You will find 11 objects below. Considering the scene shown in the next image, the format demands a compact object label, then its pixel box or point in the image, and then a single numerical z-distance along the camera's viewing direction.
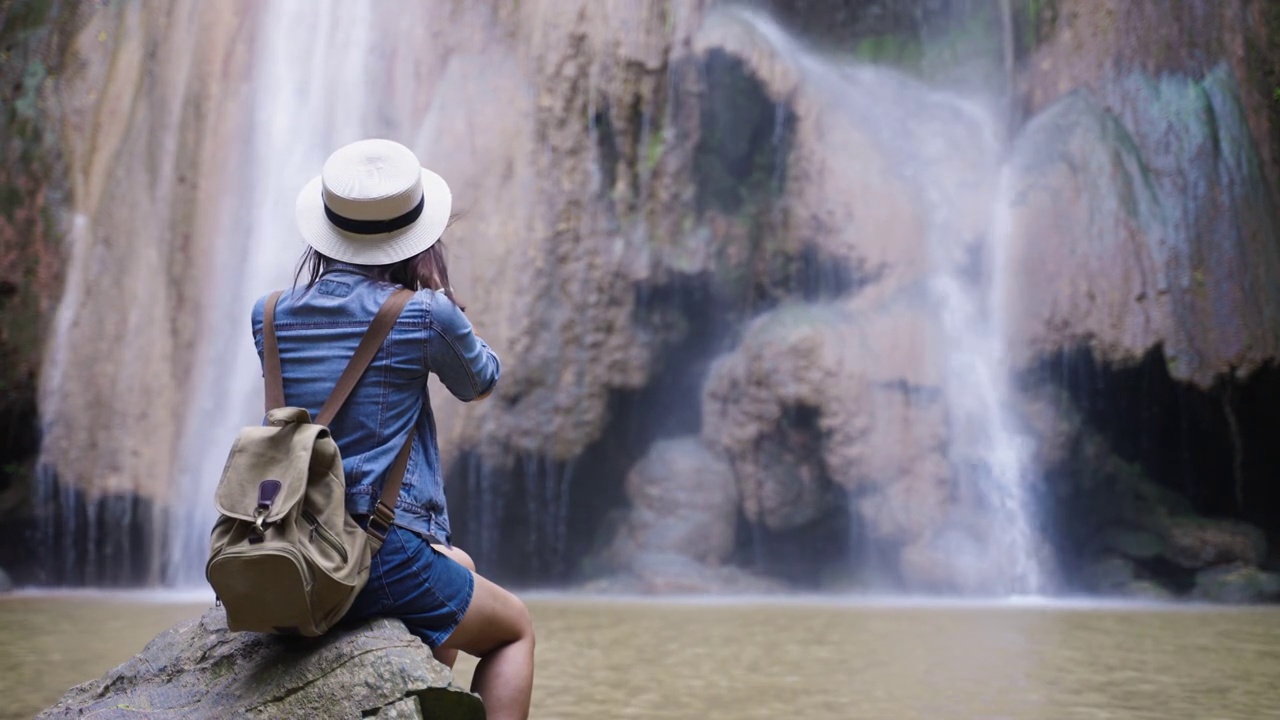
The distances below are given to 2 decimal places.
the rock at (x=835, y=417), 11.39
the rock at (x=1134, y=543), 11.57
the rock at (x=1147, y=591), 10.80
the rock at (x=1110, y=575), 11.21
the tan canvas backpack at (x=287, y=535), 1.94
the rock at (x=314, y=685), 2.11
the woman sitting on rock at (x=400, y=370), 2.19
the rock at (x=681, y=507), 11.68
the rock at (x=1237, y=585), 10.52
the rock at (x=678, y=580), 10.91
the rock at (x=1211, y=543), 11.38
